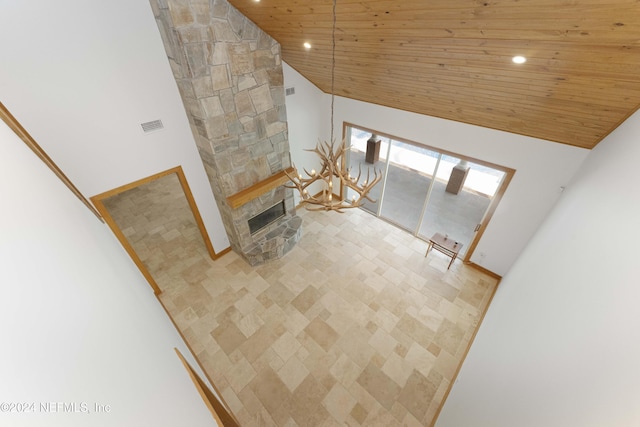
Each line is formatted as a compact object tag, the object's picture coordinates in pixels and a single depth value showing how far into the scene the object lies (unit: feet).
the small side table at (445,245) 15.07
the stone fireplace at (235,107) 10.07
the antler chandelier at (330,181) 8.93
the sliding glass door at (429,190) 17.01
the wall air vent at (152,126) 11.48
